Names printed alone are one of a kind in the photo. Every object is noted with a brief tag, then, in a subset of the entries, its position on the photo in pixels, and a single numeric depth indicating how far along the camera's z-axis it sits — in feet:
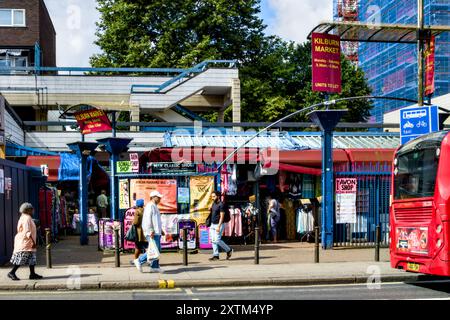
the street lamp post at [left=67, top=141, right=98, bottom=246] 64.39
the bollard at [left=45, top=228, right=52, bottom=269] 46.09
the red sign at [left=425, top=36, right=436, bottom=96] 68.44
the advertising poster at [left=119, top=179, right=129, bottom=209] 57.62
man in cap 43.60
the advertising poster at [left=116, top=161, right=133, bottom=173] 58.59
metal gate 61.67
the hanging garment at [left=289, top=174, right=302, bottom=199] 71.20
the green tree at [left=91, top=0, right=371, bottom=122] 130.62
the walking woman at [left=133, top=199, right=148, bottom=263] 45.32
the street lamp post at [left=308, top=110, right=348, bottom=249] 59.21
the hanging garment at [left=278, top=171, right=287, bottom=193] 71.11
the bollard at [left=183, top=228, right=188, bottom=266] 48.02
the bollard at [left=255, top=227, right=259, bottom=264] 48.83
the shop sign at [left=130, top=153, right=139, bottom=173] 59.67
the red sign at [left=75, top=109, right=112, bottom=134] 62.18
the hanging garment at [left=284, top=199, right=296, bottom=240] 70.13
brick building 131.13
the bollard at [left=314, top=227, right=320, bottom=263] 48.55
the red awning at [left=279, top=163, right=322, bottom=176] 69.31
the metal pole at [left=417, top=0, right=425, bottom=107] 62.69
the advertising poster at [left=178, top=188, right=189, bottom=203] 58.70
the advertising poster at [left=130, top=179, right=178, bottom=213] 57.57
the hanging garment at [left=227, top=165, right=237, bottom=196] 68.90
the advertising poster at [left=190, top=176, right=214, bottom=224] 58.70
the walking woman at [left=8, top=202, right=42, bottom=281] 41.32
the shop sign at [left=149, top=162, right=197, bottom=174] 59.00
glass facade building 157.99
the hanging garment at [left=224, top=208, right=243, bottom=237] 62.28
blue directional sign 54.34
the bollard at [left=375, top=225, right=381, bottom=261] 50.43
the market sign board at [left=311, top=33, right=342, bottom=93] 65.87
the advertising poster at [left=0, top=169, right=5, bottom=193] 49.68
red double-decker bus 35.65
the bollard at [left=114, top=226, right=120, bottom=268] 46.77
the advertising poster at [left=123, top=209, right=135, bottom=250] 55.98
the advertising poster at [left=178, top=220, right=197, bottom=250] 56.59
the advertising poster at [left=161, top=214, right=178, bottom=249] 57.31
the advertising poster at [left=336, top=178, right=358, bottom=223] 60.18
